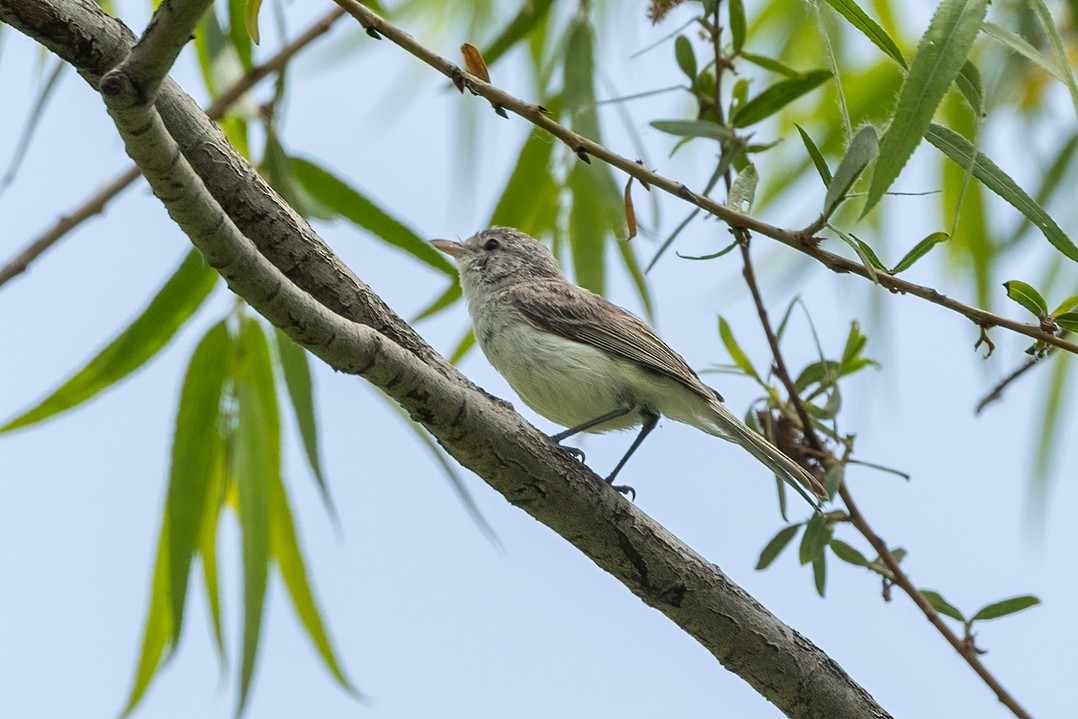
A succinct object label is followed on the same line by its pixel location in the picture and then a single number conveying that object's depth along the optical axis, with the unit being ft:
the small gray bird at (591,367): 22.04
